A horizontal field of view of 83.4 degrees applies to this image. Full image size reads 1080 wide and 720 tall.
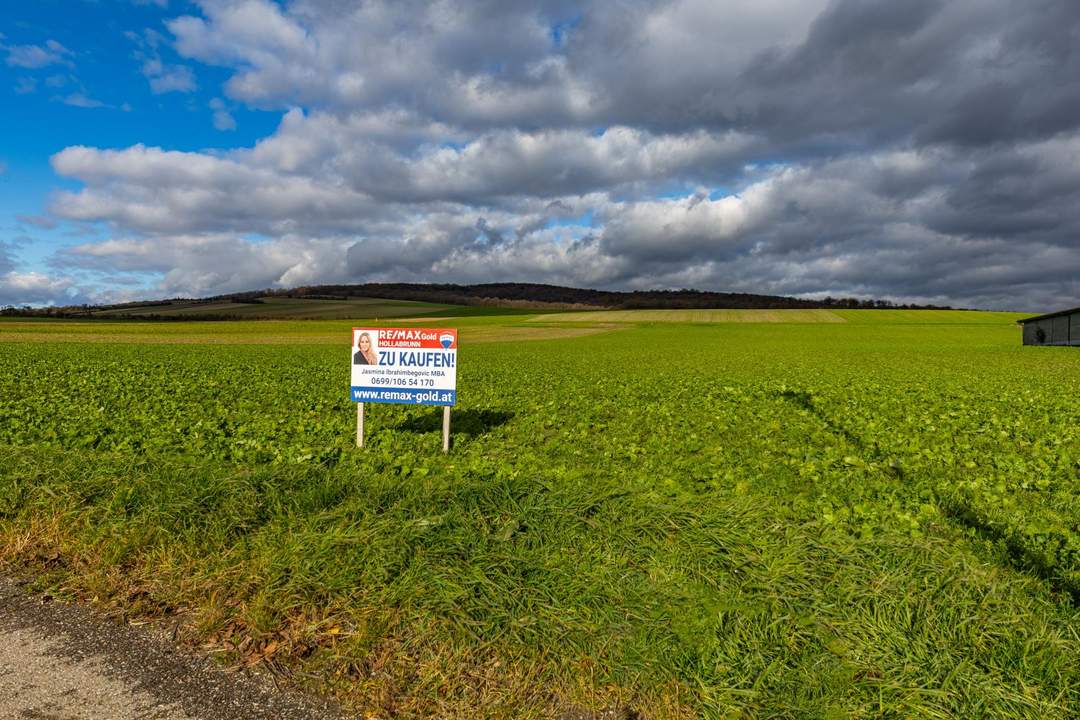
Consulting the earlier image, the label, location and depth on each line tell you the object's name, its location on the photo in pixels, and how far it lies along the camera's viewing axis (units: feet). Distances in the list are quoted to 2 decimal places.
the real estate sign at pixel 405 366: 32.55
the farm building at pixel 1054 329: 199.41
